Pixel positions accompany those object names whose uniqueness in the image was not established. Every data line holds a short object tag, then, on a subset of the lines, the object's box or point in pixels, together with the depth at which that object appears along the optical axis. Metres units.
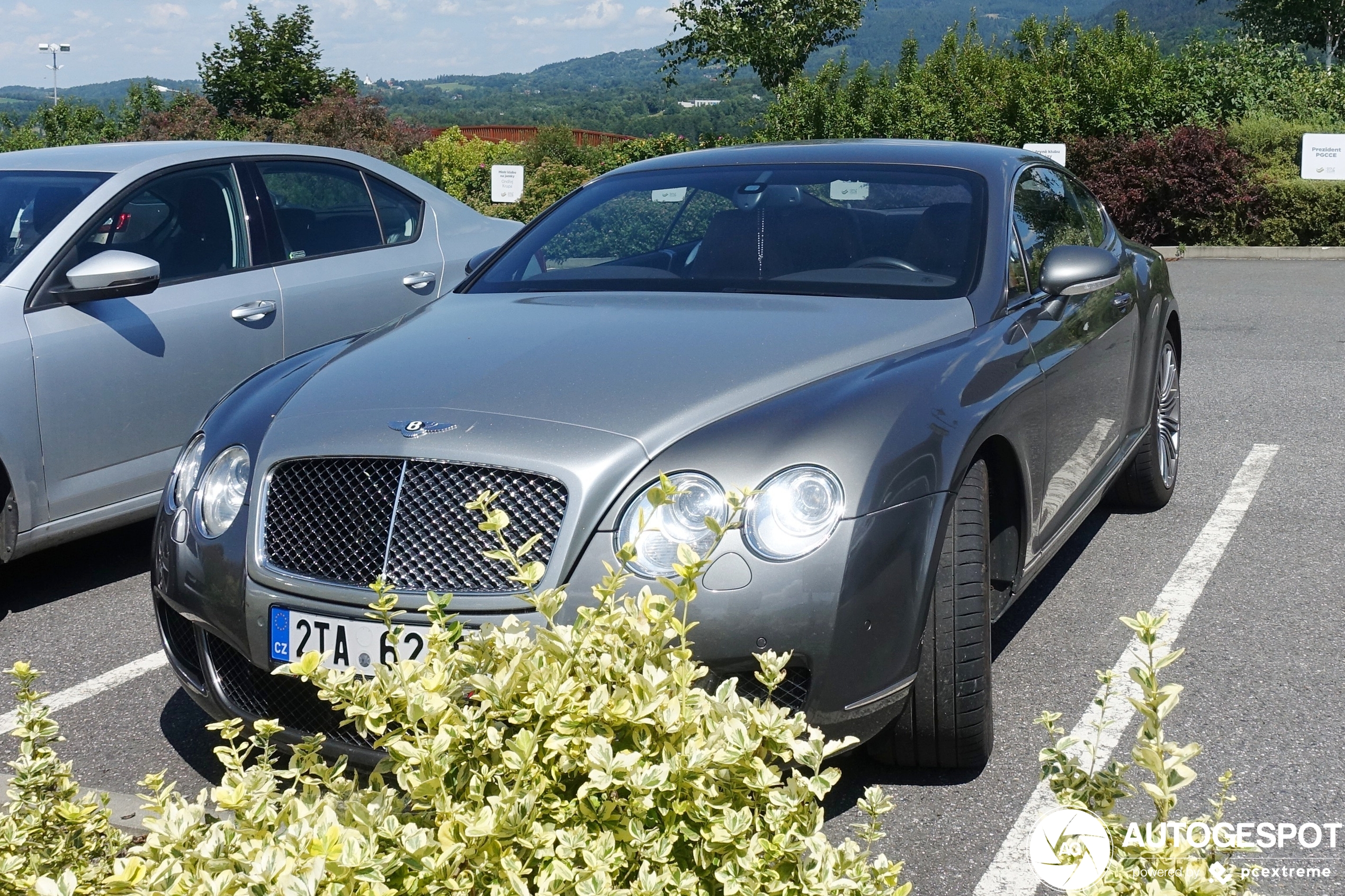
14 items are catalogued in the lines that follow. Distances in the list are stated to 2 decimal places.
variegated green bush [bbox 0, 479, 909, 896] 1.63
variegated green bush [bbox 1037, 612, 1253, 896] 1.63
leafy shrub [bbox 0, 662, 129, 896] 2.05
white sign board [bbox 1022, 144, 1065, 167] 16.55
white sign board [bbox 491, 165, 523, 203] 15.25
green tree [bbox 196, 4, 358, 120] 36.28
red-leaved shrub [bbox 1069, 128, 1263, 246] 18.34
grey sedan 4.62
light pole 64.06
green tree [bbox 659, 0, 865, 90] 36.41
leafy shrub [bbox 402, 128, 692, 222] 18.31
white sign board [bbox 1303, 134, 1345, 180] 18.33
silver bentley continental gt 2.79
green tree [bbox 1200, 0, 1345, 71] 44.44
